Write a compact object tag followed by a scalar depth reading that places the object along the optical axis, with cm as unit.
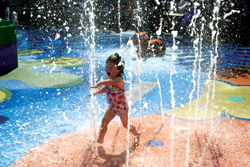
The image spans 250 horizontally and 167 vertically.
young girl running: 269
